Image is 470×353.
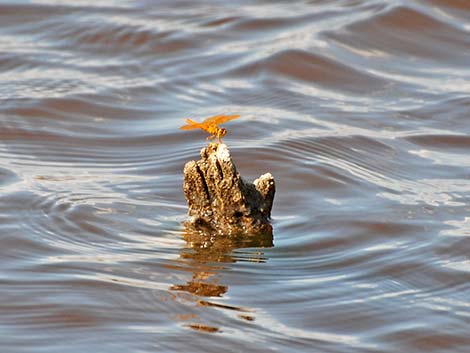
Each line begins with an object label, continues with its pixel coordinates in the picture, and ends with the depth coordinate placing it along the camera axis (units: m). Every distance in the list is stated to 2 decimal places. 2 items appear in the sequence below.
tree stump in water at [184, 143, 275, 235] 8.98
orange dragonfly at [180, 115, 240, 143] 9.18
